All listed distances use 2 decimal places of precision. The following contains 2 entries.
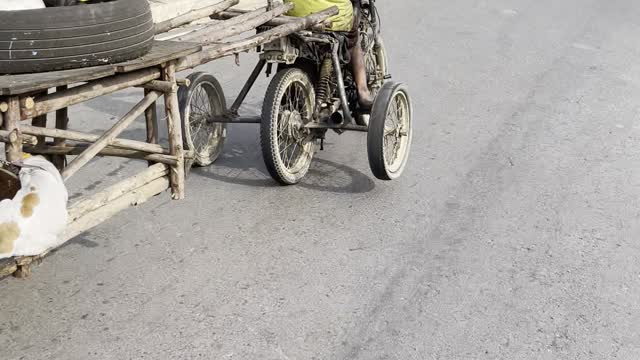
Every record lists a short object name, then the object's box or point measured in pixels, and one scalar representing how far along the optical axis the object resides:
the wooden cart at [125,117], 3.83
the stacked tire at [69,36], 3.96
